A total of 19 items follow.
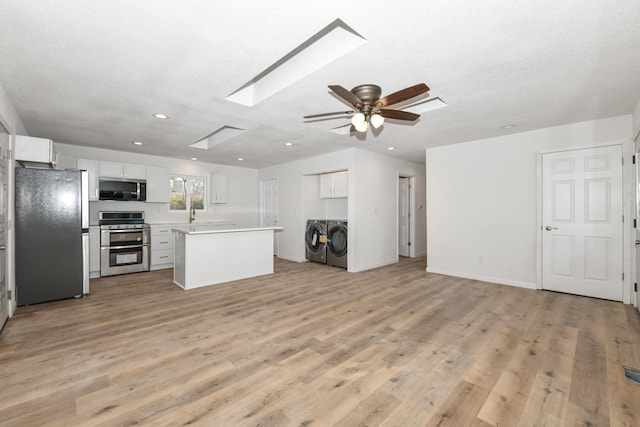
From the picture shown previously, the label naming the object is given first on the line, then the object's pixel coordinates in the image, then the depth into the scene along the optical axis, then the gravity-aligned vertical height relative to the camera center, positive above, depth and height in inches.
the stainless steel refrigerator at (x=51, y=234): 132.2 -10.5
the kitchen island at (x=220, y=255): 166.2 -26.6
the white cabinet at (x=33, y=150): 129.5 +30.2
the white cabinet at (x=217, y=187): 271.7 +25.6
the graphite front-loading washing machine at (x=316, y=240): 235.5 -23.3
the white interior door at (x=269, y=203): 286.3 +10.5
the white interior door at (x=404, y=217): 283.3 -3.8
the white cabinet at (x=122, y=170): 203.3 +32.5
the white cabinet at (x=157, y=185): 224.3 +23.3
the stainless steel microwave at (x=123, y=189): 202.7 +18.2
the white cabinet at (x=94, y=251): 192.7 -26.2
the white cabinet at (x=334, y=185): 240.2 +25.2
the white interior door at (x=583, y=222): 142.8 -4.8
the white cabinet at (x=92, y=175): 196.9 +27.2
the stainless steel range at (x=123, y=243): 197.0 -21.9
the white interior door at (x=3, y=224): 110.3 -4.4
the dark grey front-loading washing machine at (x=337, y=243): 218.8 -23.7
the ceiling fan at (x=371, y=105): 93.7 +38.3
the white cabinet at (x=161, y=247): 218.7 -26.5
